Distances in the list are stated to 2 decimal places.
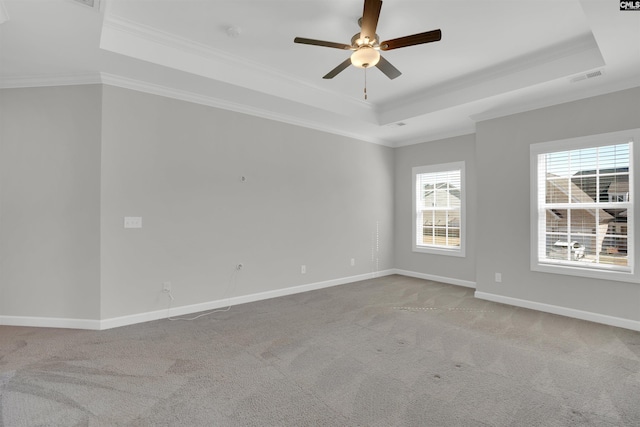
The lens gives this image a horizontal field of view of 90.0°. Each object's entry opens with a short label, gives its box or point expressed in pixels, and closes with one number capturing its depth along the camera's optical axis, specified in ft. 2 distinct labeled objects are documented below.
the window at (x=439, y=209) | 18.94
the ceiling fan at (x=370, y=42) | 7.95
